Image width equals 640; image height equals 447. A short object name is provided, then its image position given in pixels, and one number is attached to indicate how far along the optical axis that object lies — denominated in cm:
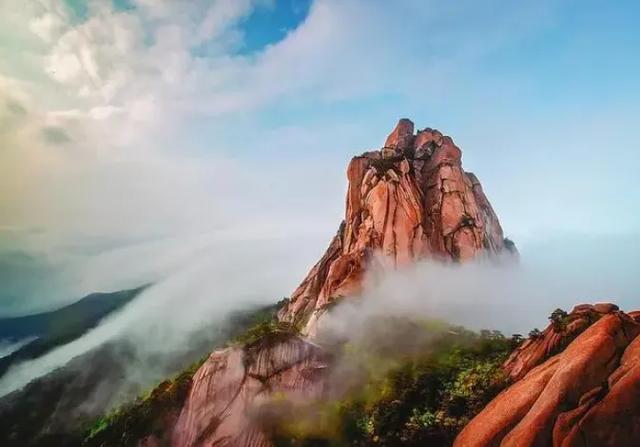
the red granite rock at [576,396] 2530
